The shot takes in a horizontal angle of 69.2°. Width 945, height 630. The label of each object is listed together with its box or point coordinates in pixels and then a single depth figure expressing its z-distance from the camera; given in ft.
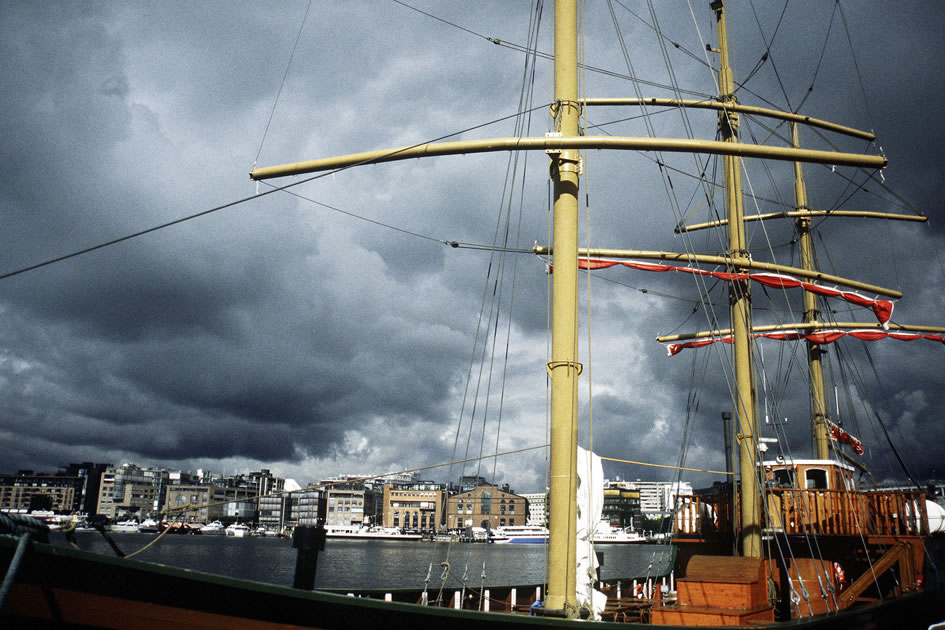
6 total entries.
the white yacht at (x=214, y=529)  630.99
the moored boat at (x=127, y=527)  604.78
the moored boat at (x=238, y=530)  606.14
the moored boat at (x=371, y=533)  631.15
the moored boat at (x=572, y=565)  18.51
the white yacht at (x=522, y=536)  621.72
